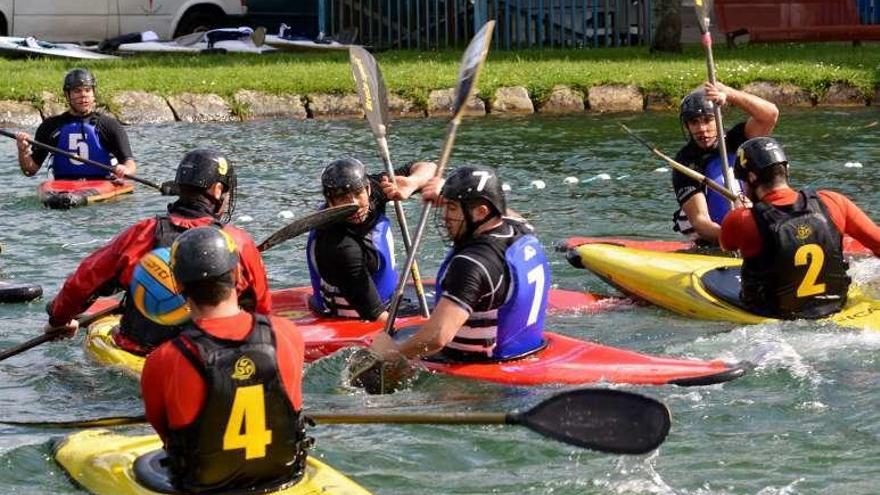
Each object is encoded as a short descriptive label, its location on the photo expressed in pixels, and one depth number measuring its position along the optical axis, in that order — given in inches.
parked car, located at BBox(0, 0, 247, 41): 1776.6
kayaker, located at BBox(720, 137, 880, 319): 613.8
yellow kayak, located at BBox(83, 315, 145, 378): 574.4
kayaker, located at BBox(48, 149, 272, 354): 531.8
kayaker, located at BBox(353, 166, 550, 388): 521.8
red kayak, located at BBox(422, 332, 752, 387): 544.0
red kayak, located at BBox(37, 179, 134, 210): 962.5
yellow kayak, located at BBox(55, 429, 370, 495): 405.6
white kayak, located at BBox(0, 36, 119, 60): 1627.1
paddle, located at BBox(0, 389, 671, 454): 397.1
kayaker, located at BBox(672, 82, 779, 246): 738.2
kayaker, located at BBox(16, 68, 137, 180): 950.3
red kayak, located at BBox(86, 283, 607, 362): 596.6
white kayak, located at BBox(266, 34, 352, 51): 1708.9
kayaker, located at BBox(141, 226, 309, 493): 382.0
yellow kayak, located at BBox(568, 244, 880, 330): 638.9
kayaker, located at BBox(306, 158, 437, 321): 604.5
